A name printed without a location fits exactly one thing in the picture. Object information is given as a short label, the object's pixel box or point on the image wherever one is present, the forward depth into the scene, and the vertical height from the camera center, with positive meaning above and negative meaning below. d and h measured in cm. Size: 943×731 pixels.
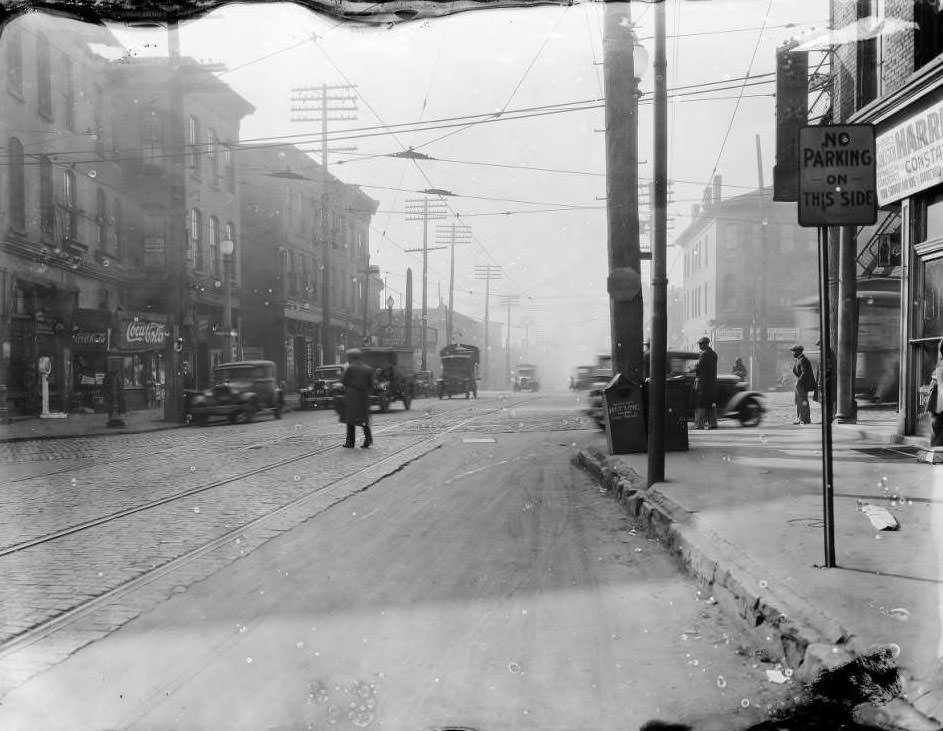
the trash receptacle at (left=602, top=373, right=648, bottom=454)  1114 -79
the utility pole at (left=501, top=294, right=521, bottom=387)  8962 +744
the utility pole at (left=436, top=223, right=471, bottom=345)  5767 +935
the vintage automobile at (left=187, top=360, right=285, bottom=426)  2134 -73
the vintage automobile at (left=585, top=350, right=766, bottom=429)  1636 -66
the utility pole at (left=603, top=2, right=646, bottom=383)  1193 +255
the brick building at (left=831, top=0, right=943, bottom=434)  1015 +267
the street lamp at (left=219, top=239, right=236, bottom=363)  2320 +270
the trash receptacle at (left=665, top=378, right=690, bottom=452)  1059 -69
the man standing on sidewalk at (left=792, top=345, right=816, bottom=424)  1571 -26
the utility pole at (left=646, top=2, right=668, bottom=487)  850 +77
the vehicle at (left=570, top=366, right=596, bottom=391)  1945 -33
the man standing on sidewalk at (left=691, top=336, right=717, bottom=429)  1517 -42
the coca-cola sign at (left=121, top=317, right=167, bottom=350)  2086 +88
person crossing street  1352 -41
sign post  480 +109
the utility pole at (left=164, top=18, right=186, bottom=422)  1942 +315
